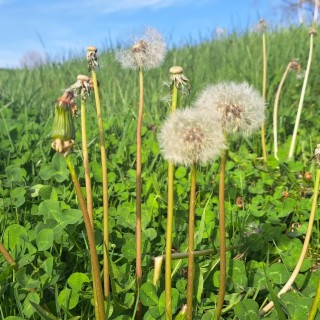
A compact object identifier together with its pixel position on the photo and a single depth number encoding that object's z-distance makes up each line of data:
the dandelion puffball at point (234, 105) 0.21
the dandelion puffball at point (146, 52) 0.29
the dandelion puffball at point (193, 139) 0.20
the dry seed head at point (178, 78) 0.22
